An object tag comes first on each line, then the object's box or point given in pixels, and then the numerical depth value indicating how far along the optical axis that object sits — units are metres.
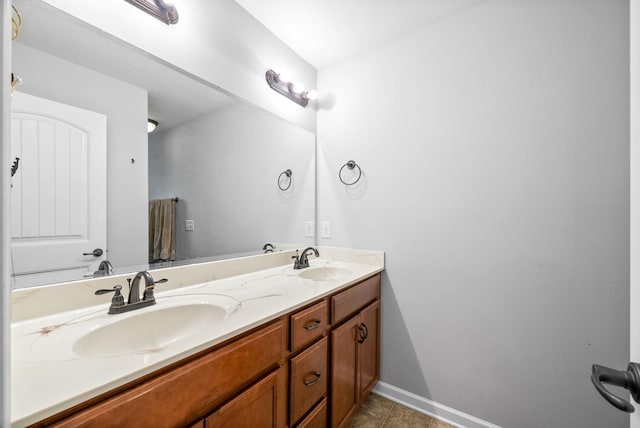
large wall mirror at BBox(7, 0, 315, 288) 0.86
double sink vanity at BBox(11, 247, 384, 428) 0.58
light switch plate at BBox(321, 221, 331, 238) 2.01
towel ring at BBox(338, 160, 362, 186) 1.85
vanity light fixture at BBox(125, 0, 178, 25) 1.07
